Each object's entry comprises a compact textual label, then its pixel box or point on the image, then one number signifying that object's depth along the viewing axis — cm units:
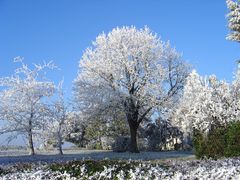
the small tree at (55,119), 2501
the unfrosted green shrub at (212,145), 1496
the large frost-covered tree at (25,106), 2484
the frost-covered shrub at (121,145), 2857
